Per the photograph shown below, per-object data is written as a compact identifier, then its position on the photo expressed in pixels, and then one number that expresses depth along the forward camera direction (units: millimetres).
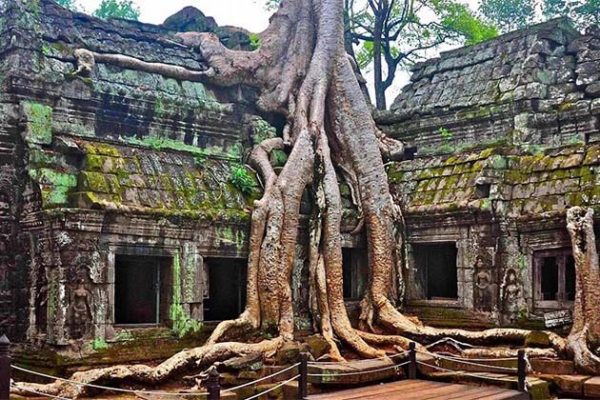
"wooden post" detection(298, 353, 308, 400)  8039
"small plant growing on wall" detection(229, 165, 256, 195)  10953
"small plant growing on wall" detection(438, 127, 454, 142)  12609
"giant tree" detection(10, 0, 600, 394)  10242
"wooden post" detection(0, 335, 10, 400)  5582
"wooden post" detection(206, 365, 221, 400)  6484
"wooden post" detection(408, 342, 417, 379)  9656
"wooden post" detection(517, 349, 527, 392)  8734
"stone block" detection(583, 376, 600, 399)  8539
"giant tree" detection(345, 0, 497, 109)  21266
